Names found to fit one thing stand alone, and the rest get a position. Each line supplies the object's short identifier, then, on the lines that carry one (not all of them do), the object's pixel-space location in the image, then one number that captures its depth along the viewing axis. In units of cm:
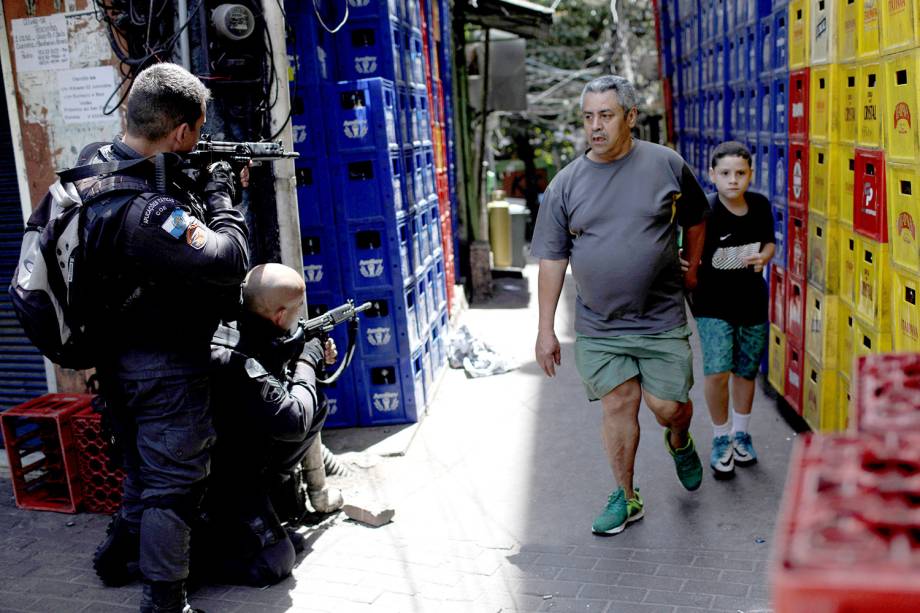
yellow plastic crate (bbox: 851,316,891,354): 451
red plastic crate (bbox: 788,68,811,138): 567
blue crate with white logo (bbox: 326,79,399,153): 616
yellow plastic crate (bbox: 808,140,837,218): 527
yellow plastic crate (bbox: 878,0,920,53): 384
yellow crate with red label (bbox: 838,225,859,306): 498
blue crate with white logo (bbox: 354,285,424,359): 646
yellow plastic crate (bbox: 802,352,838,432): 530
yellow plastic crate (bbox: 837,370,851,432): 508
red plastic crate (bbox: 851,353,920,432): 162
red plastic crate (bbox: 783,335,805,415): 585
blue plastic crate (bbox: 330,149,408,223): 624
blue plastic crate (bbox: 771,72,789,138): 613
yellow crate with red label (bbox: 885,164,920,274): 399
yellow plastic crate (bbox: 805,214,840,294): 527
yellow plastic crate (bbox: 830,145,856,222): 501
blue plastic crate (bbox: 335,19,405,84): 648
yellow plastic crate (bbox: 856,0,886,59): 443
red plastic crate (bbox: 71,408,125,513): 510
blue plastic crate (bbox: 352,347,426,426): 655
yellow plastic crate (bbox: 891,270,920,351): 405
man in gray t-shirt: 441
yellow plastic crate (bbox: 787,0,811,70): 560
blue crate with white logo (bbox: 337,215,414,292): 635
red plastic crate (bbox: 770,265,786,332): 641
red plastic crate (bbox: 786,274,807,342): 587
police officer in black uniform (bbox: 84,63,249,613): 348
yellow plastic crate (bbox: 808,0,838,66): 508
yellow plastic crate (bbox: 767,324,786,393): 637
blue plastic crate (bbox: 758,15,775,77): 656
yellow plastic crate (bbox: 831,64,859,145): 486
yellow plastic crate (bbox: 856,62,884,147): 445
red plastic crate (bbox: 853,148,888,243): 445
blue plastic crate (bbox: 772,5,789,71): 611
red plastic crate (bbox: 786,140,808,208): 575
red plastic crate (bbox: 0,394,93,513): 516
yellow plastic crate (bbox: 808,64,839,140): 514
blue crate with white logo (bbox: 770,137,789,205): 623
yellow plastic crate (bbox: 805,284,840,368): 529
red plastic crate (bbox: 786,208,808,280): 581
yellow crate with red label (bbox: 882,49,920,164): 389
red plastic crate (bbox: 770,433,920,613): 121
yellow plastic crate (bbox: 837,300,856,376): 507
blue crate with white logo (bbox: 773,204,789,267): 631
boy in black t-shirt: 516
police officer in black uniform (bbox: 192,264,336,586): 412
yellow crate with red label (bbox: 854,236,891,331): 450
